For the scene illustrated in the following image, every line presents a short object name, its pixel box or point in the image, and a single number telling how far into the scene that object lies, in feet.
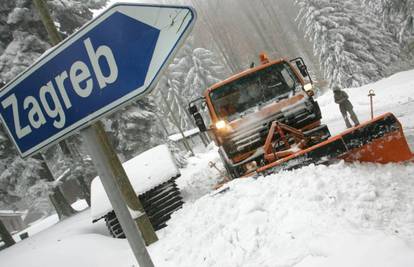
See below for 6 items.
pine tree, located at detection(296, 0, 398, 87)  91.61
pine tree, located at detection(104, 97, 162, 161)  58.85
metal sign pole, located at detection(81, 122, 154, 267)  6.43
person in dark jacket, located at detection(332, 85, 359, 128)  41.11
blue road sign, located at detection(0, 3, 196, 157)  5.49
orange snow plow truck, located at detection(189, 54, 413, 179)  18.74
